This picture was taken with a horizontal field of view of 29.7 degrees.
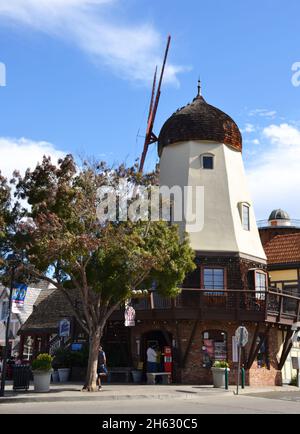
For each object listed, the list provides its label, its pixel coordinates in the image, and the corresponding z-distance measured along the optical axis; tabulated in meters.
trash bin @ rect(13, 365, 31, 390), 19.50
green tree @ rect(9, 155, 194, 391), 18.28
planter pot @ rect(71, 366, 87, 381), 25.00
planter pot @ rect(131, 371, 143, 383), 25.19
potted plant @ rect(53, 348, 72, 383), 24.88
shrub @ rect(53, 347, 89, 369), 25.25
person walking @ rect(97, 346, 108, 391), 21.64
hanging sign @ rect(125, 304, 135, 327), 24.86
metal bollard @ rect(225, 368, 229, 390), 21.58
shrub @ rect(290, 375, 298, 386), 27.76
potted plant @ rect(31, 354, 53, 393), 19.25
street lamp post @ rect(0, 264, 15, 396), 17.91
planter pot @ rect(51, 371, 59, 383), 25.03
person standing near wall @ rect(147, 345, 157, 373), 25.53
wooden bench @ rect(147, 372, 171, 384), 24.09
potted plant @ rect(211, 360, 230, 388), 22.28
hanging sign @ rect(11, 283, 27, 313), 19.16
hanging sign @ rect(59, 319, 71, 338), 28.99
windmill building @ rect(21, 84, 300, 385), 25.19
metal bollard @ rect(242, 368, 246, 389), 23.08
